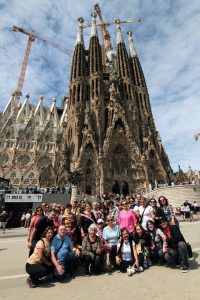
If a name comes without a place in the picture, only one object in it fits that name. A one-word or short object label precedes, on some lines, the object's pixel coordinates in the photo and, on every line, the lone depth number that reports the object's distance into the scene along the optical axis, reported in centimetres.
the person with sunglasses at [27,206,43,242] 548
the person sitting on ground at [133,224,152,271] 489
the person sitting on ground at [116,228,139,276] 471
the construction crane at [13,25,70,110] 6262
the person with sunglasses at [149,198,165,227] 540
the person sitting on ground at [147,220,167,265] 500
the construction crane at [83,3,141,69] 6072
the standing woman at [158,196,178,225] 603
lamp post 1839
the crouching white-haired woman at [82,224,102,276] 466
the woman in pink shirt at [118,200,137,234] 550
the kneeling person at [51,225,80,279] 435
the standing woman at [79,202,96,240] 539
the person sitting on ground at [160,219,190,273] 464
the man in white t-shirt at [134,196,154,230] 570
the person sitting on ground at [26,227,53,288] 402
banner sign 1648
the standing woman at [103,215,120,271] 489
